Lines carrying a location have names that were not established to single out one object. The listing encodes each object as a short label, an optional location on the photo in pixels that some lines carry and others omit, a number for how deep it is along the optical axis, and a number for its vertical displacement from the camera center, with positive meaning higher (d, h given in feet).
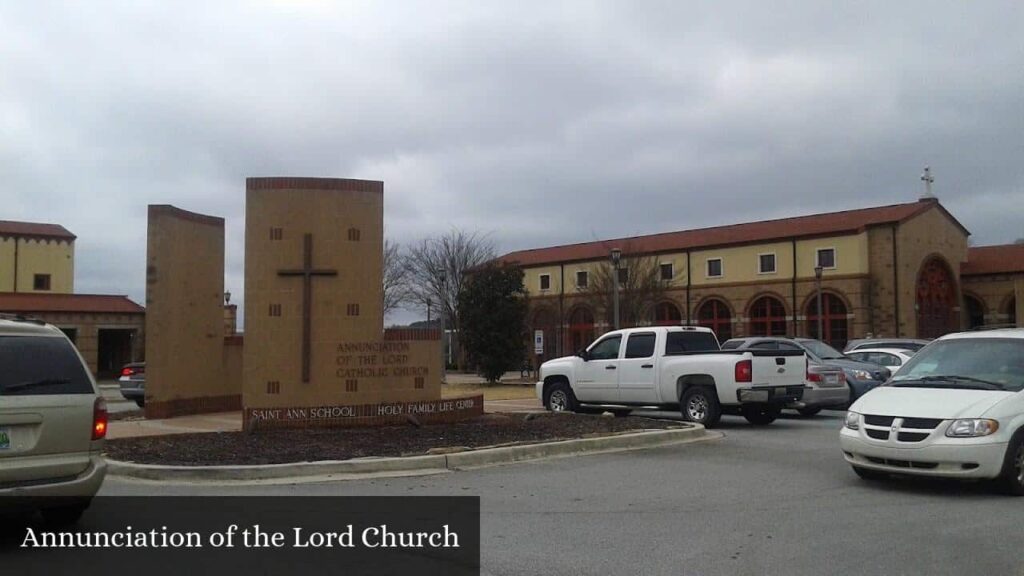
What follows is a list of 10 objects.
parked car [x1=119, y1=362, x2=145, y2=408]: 72.38 -2.74
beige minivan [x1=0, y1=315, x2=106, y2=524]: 21.80 -1.90
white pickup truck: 51.37 -1.75
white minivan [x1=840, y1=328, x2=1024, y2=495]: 28.55 -2.41
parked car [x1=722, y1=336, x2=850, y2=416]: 59.11 -2.71
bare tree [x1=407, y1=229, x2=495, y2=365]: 174.08 +16.36
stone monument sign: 48.49 +2.08
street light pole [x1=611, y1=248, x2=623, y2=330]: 90.06 +8.47
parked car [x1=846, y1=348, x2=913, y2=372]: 73.82 -0.72
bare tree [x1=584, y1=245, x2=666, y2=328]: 164.14 +11.59
